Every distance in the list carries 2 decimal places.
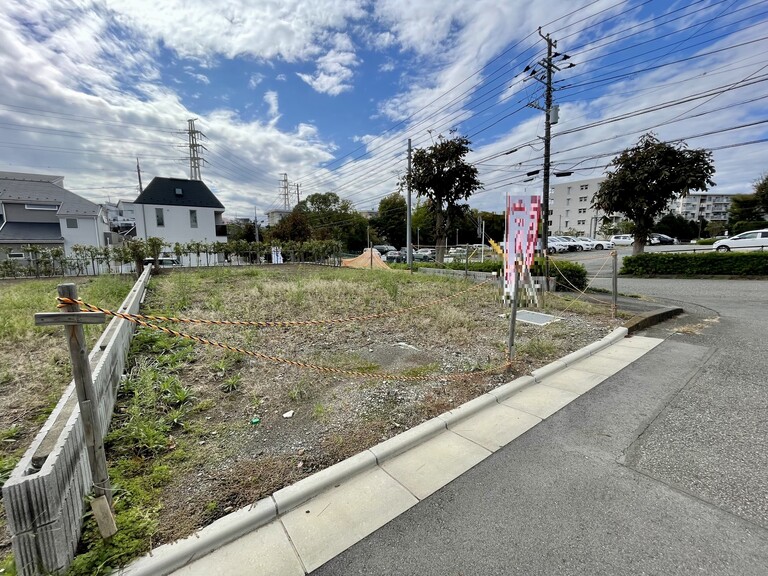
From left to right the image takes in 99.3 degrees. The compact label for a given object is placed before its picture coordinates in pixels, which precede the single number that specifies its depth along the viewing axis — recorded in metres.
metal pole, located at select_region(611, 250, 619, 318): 6.53
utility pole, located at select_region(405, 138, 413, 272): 17.66
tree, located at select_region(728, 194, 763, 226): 31.92
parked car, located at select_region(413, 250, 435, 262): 25.23
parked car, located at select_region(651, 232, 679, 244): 33.37
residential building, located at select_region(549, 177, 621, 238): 59.78
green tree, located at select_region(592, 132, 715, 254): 13.34
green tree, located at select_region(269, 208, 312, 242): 35.75
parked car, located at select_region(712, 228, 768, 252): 16.48
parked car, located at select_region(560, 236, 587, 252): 29.28
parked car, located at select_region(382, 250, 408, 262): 27.30
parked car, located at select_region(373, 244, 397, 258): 33.12
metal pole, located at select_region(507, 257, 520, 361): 3.99
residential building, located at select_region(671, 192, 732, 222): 71.88
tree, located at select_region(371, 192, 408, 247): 49.06
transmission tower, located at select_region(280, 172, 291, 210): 56.06
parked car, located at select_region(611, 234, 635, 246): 30.82
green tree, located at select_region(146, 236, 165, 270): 13.45
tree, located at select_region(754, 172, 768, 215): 29.89
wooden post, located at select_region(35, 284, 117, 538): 1.68
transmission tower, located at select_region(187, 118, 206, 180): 36.47
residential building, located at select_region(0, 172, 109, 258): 23.06
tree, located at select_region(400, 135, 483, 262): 17.05
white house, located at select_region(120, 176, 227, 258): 28.23
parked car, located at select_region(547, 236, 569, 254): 28.02
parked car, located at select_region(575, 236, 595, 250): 29.74
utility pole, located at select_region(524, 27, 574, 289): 13.66
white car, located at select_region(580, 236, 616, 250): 30.25
